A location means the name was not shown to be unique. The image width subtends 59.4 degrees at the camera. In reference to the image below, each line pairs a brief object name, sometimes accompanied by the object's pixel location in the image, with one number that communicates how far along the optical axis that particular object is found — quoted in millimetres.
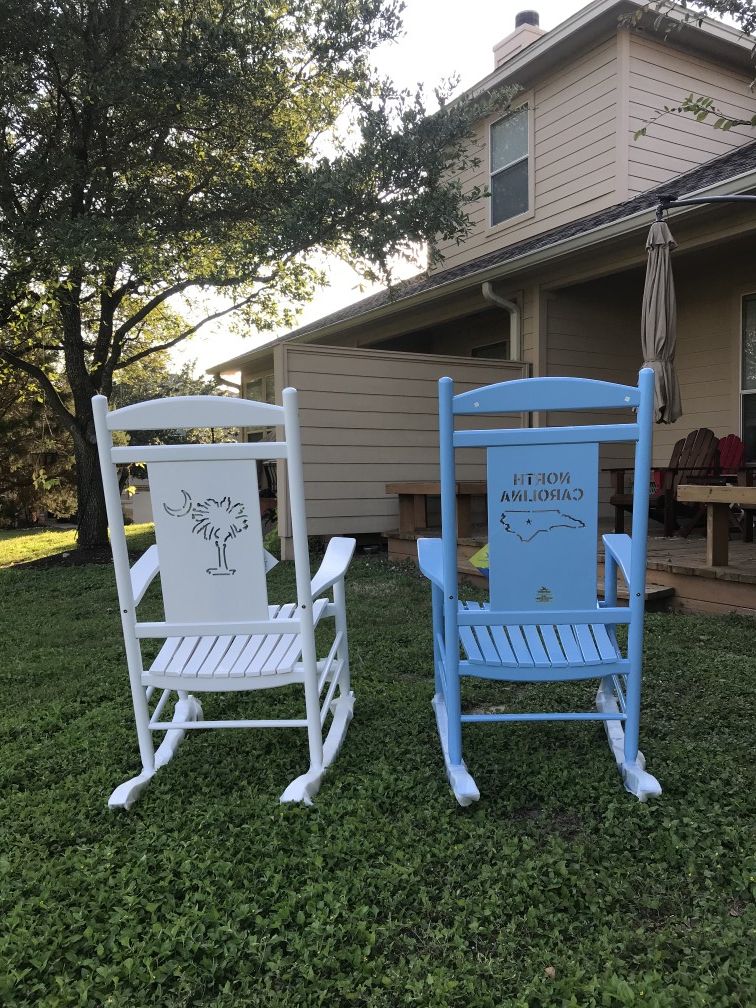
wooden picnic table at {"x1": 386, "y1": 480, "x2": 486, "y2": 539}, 5465
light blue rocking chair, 1833
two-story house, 6105
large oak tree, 5898
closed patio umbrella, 4629
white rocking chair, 1914
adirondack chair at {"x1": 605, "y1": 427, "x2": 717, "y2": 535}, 5195
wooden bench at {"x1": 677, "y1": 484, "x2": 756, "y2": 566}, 3691
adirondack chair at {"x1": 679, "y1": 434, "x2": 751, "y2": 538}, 5102
